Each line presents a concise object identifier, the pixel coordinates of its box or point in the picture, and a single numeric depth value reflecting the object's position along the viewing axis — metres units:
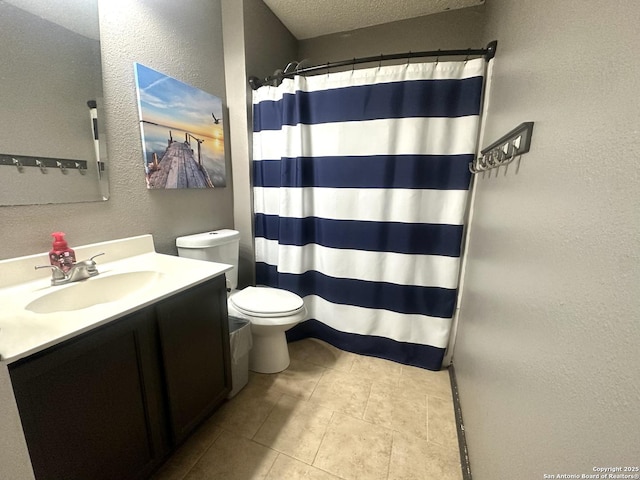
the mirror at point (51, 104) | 0.88
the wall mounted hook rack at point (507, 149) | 0.73
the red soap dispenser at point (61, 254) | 0.97
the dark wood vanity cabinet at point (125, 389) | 0.63
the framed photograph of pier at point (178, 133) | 1.29
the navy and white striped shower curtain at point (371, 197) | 1.43
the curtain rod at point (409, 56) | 1.28
